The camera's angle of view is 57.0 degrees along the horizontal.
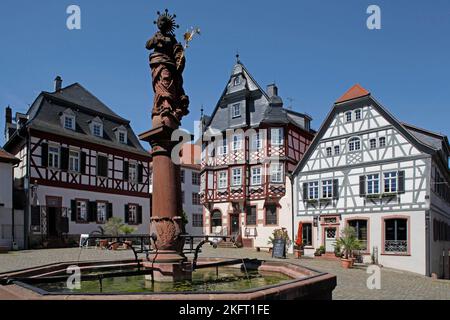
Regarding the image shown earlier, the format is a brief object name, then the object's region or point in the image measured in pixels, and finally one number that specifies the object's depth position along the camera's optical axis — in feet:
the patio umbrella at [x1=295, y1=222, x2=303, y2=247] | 91.47
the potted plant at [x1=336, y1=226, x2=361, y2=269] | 70.85
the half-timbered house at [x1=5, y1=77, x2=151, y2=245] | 89.61
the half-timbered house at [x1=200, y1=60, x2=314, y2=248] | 107.86
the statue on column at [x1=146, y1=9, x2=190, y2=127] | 28.32
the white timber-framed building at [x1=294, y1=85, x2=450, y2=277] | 77.05
